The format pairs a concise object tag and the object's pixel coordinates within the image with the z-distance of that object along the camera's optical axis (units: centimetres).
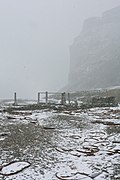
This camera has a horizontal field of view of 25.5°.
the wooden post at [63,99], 3102
